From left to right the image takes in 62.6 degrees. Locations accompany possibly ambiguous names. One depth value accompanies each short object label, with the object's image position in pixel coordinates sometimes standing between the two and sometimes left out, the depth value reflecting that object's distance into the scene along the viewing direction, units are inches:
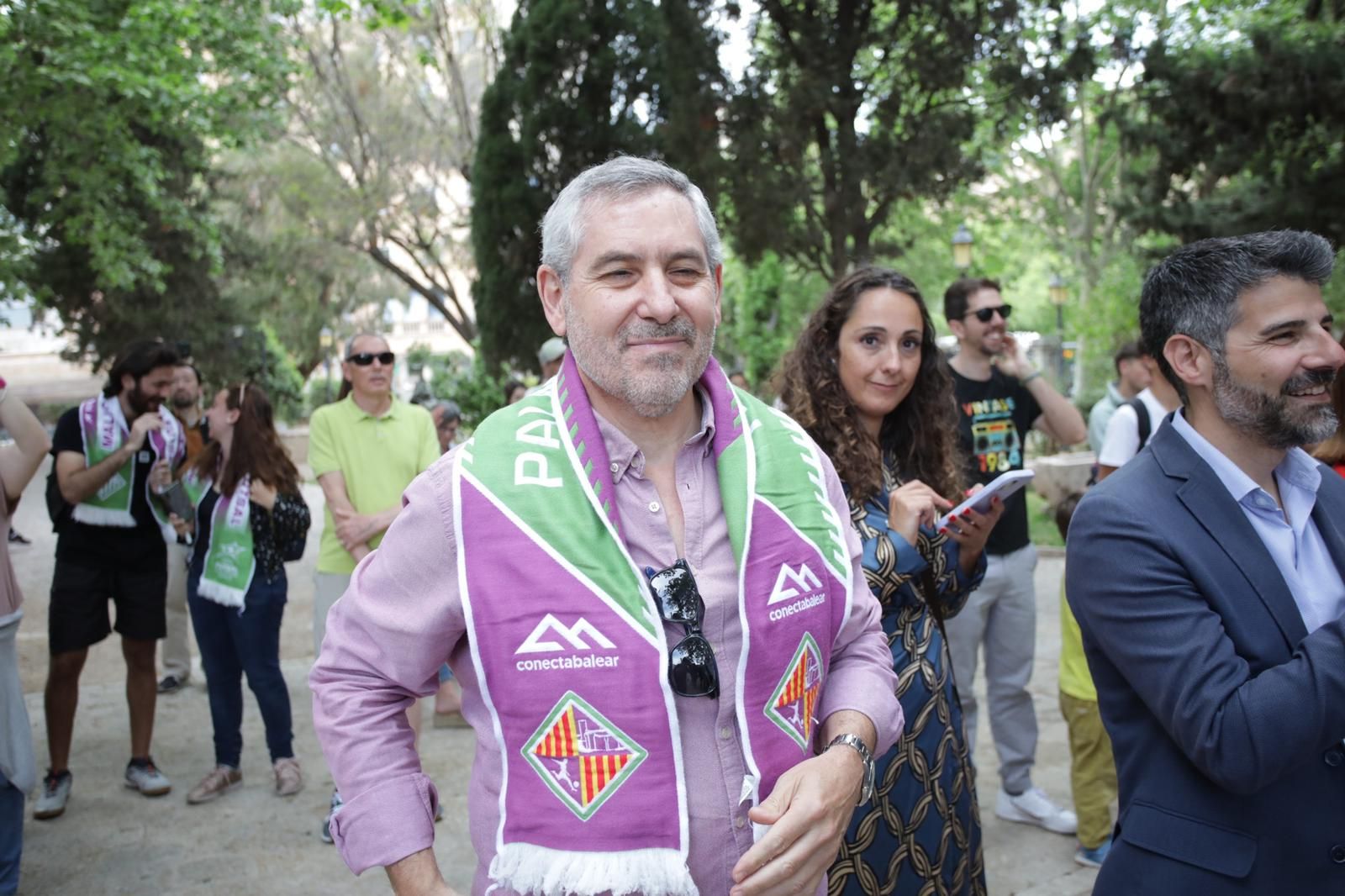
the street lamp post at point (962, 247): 694.1
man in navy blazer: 79.1
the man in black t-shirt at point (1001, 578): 196.1
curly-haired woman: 107.7
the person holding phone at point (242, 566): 213.2
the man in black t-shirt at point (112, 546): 209.5
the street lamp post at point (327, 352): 1208.3
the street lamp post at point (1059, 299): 1092.5
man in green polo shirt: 210.8
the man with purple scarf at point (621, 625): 69.2
